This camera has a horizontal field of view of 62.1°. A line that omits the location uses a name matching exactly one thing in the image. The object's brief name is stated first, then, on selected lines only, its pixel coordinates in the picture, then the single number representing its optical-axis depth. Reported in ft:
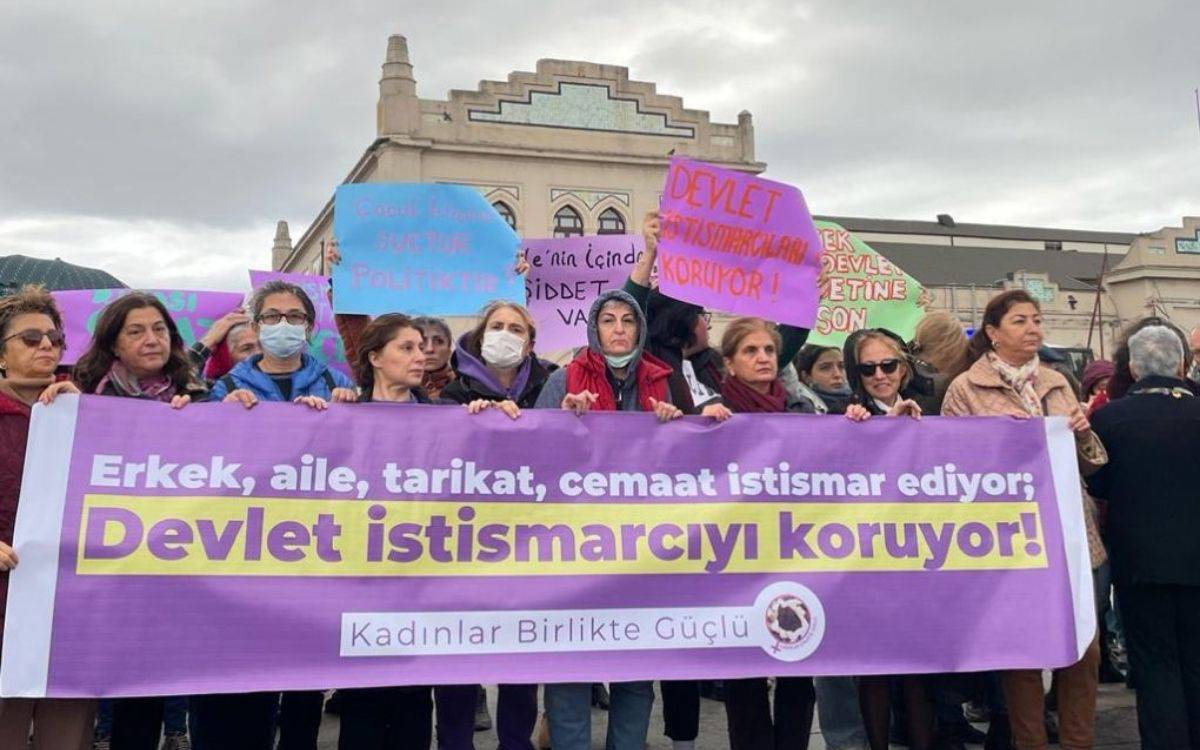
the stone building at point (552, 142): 99.40
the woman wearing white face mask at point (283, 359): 12.58
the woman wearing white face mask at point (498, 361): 13.32
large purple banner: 10.59
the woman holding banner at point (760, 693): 12.26
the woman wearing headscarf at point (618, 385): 11.88
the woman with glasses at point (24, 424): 10.39
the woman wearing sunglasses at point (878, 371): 14.05
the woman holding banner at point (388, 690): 11.28
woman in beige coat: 12.80
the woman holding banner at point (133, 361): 11.48
